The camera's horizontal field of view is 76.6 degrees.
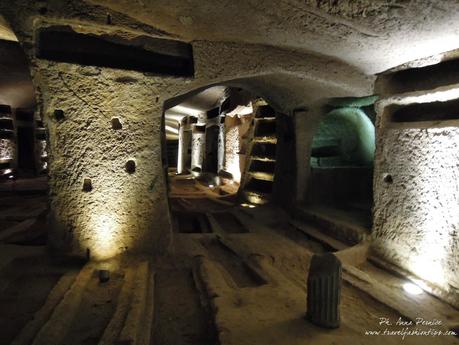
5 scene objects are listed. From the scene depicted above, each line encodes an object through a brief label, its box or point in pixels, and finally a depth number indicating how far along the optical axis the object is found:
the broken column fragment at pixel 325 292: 2.25
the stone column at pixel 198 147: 10.83
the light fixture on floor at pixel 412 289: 3.19
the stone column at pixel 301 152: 5.64
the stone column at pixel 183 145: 12.49
